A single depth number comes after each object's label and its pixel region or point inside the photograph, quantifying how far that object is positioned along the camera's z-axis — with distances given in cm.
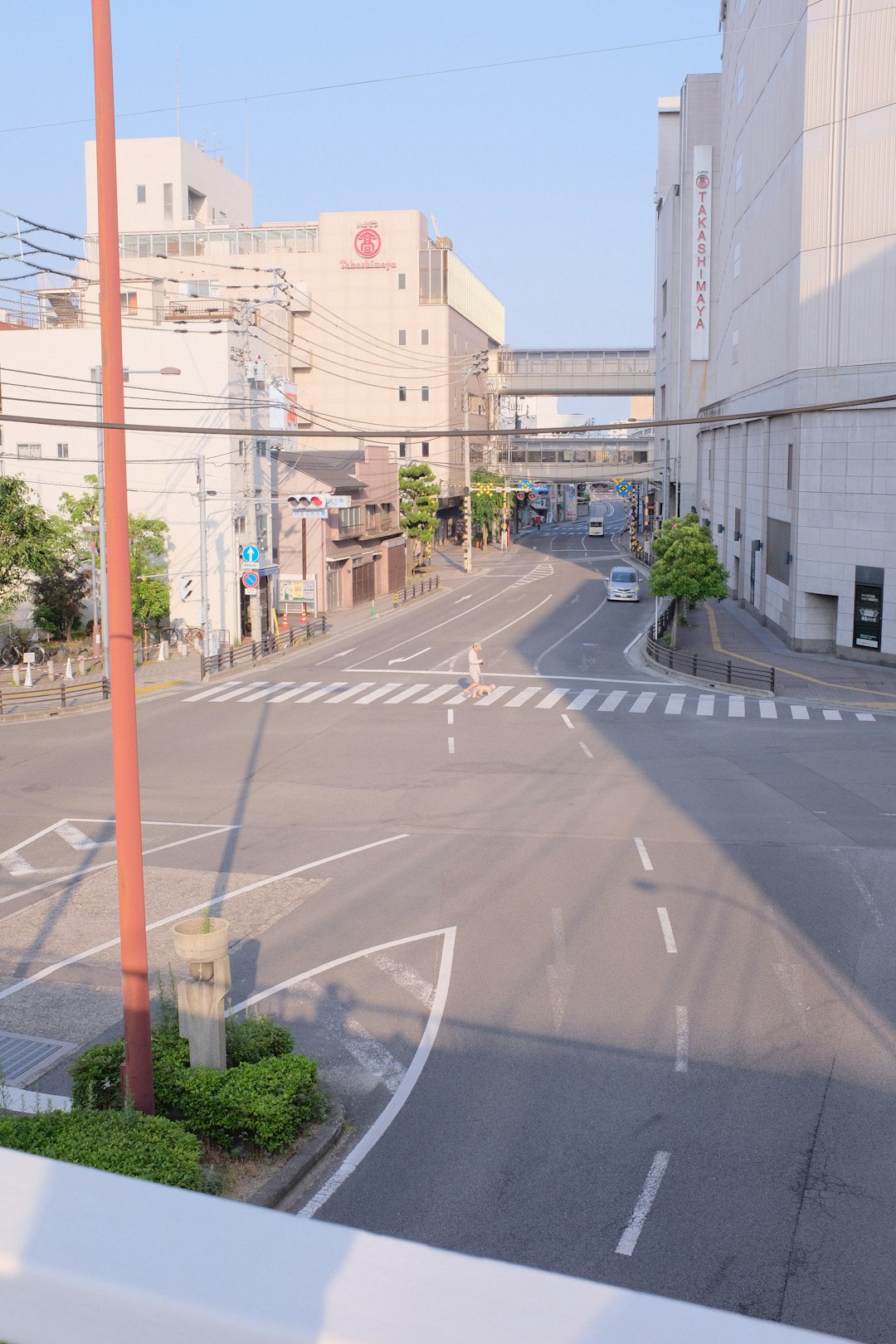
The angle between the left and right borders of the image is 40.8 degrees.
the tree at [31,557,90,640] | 4394
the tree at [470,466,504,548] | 10250
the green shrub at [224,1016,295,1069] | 1075
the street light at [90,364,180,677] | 3875
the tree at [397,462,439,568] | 7956
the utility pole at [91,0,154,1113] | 942
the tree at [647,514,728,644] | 4691
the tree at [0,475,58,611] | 3697
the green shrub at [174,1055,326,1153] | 956
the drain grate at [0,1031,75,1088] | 1133
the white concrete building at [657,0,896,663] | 4025
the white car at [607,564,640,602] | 6406
